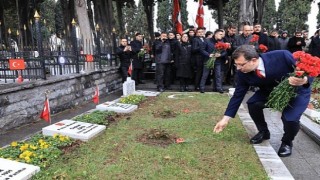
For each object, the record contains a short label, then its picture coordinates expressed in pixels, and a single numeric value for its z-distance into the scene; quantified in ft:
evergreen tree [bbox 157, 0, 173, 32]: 103.58
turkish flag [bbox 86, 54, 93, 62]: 21.82
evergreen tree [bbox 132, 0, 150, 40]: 120.05
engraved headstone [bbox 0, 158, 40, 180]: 7.57
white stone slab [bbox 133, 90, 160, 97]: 21.80
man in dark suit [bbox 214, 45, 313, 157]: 9.01
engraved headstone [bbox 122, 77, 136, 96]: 20.89
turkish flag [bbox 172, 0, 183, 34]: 35.36
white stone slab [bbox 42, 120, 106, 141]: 11.43
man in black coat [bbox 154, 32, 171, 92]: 24.39
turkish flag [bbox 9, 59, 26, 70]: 15.03
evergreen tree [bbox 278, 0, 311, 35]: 96.09
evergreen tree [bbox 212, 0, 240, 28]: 105.82
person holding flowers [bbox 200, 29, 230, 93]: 22.10
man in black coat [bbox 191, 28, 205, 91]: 23.21
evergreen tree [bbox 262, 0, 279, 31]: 135.15
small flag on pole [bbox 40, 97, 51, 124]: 12.46
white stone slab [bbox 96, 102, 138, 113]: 16.19
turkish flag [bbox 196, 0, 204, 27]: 35.56
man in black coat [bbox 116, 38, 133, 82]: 25.30
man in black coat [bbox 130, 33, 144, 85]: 27.16
